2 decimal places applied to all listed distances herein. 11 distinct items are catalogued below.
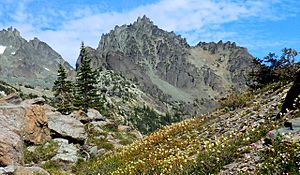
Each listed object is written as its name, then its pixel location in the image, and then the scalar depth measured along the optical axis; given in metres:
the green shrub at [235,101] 23.23
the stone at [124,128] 40.28
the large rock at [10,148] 18.19
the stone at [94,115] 42.81
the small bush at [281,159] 9.95
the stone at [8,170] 15.69
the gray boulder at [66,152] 25.62
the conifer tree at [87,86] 61.12
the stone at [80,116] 37.95
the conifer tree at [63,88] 59.47
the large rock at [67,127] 30.38
